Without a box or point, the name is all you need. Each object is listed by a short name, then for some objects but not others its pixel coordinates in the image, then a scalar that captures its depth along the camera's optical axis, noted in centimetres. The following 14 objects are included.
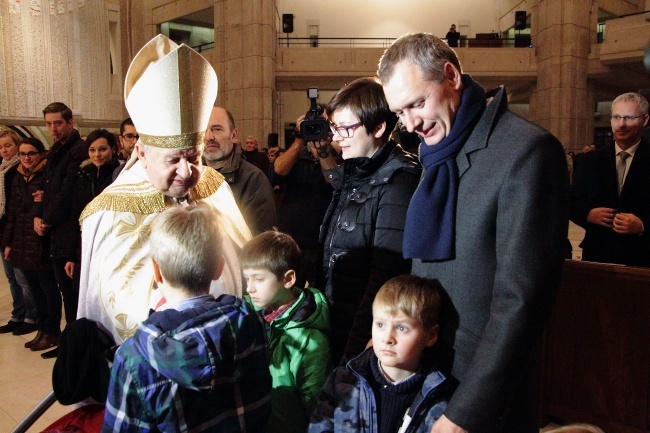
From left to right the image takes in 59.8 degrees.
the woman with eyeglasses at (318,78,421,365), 175
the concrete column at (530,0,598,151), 1603
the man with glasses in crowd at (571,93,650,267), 299
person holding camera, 292
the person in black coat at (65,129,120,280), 415
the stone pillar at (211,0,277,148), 1609
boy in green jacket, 183
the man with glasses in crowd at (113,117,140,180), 451
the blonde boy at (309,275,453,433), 147
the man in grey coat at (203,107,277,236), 286
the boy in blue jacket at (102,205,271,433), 134
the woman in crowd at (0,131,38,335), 492
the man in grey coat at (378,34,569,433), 122
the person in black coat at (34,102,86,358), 429
